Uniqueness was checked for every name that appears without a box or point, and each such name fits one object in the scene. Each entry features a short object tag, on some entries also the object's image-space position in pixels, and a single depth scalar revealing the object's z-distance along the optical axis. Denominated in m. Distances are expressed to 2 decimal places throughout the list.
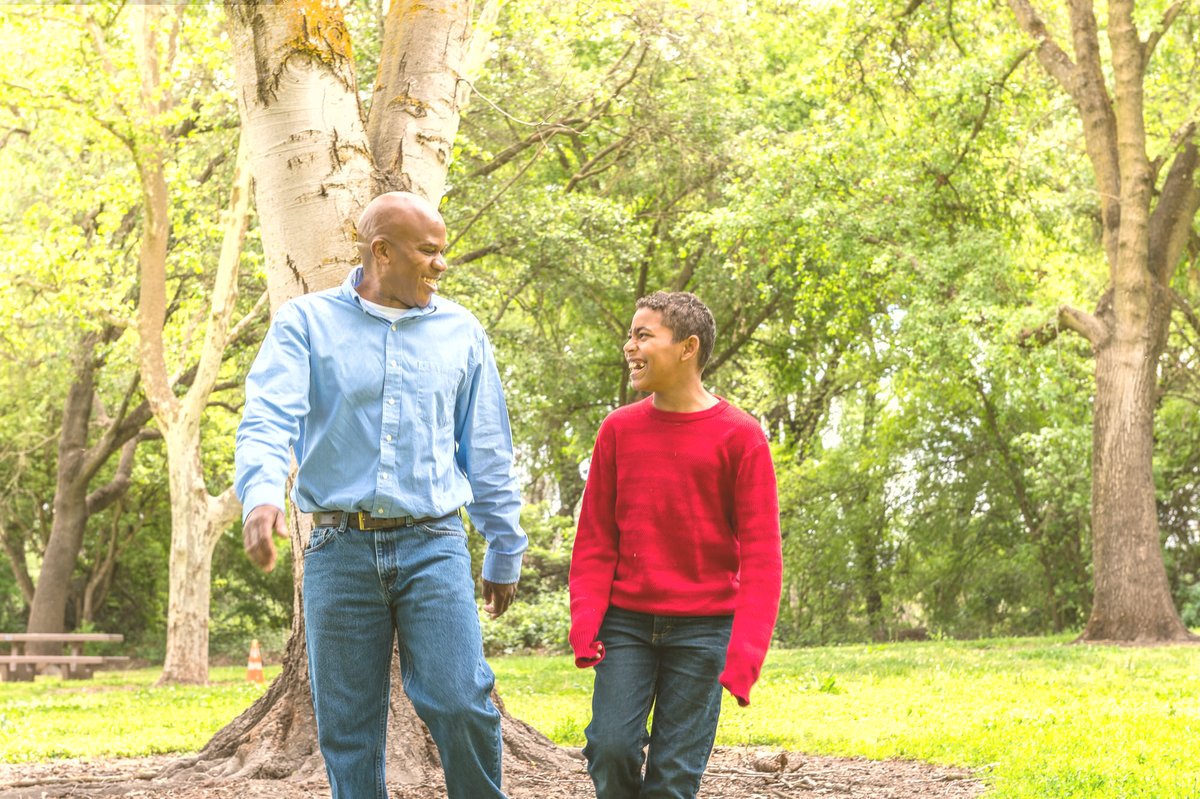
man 3.47
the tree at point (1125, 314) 15.94
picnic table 18.83
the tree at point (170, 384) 15.50
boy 3.78
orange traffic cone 16.95
